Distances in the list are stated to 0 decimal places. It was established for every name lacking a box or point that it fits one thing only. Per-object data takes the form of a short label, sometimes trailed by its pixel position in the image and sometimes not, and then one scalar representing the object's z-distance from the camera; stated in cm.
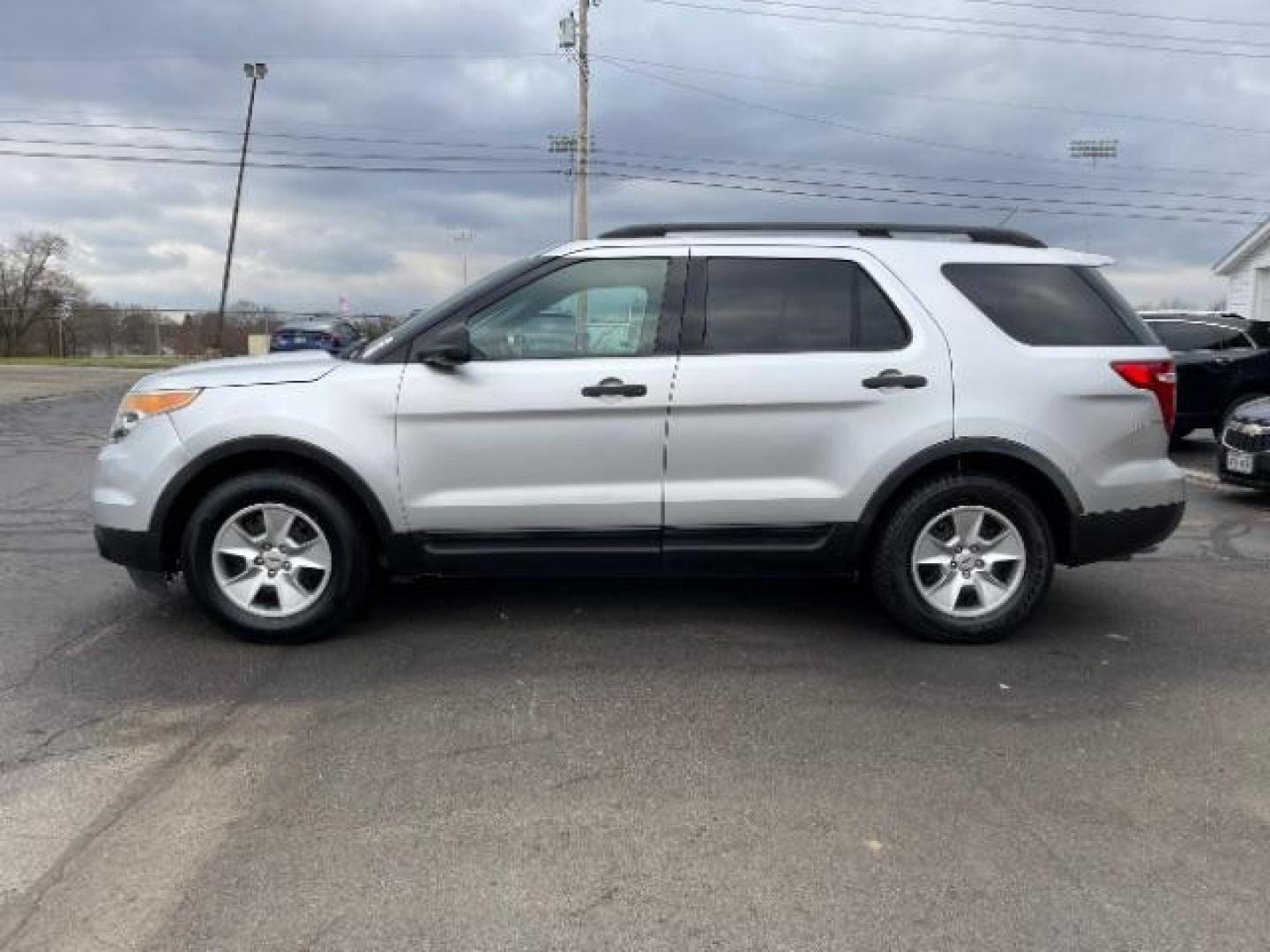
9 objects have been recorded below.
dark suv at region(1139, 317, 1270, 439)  1212
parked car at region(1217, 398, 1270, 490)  870
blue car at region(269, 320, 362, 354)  2600
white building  3019
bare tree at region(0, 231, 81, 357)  4716
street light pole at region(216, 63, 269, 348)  3959
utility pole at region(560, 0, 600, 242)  3020
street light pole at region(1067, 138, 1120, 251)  5484
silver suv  470
